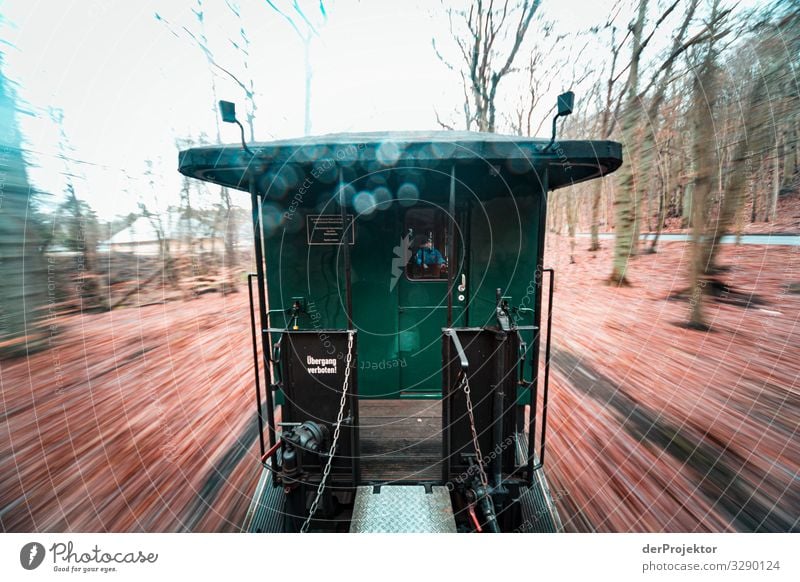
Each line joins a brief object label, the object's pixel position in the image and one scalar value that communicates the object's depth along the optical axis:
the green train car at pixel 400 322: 2.51
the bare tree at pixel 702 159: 6.77
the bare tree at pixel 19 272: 6.14
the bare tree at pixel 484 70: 8.17
